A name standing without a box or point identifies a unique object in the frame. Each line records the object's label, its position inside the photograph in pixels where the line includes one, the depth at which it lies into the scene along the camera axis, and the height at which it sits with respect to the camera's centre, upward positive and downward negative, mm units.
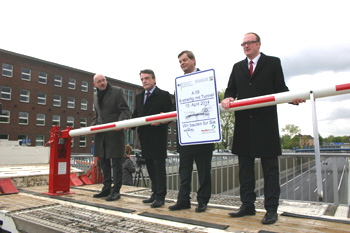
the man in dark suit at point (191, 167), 3479 -247
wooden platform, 2631 -757
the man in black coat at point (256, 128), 2988 +202
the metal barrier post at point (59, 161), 4837 -197
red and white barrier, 2590 +461
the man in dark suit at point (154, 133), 3977 +218
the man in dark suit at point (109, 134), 4555 +262
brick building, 34062 +7020
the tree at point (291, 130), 84875 +4666
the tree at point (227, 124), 44338 +3610
